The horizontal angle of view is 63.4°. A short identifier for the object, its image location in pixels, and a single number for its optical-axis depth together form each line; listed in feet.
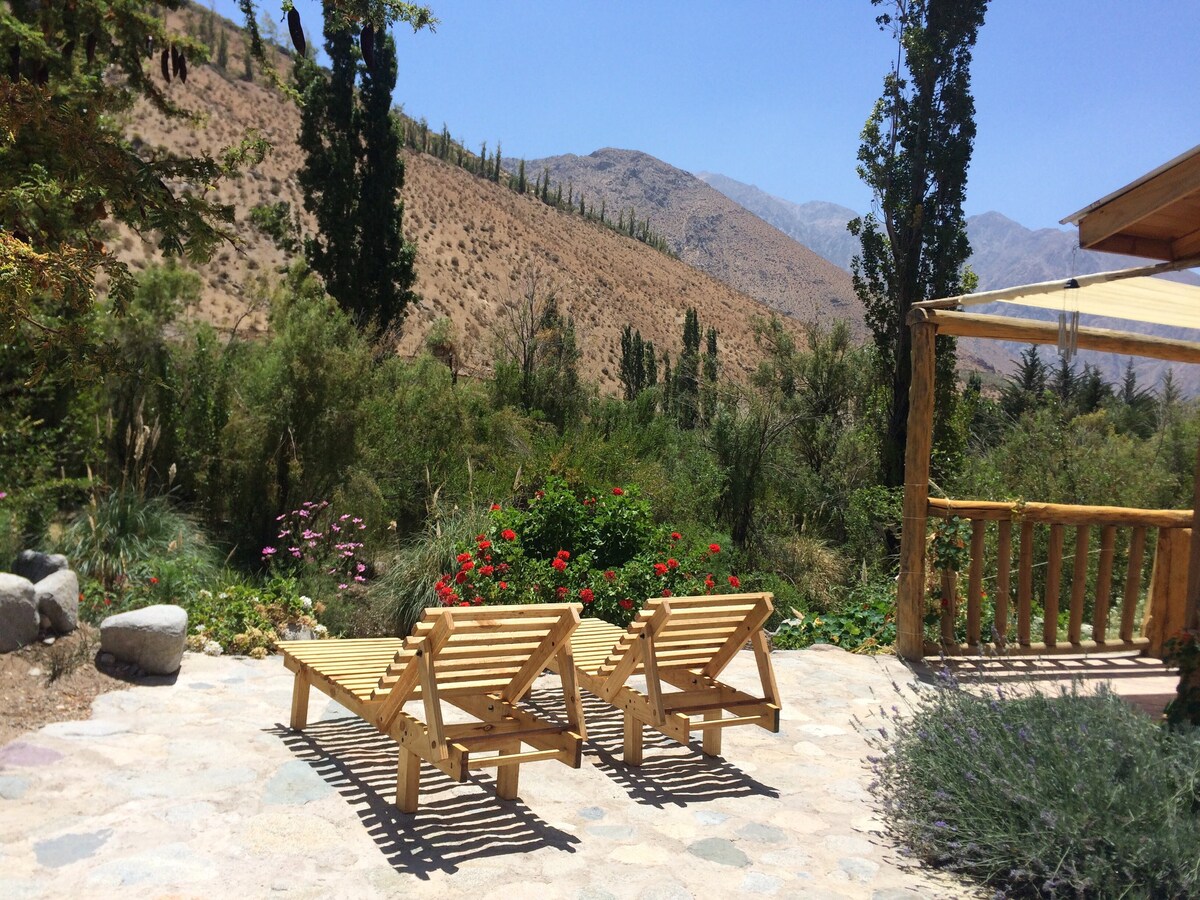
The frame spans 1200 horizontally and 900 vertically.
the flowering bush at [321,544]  27.30
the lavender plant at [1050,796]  9.59
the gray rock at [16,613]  16.62
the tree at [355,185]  59.77
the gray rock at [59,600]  17.70
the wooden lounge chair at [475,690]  11.86
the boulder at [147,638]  17.31
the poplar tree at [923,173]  41.45
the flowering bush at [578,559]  23.17
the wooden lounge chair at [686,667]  14.11
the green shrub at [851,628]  24.21
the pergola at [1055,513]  18.86
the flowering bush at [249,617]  20.59
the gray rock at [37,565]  19.17
